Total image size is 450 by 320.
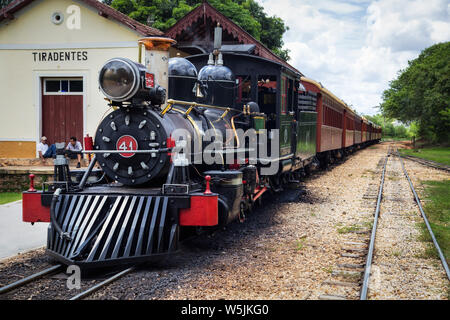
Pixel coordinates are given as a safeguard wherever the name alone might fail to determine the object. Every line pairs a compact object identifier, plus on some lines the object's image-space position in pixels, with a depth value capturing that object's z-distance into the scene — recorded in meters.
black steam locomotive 4.90
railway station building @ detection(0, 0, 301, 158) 13.66
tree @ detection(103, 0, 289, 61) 21.00
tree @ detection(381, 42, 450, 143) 35.50
